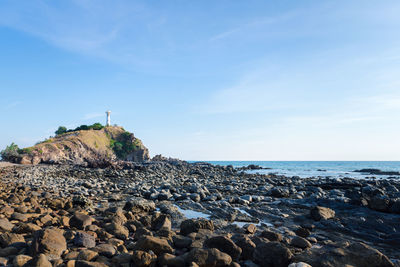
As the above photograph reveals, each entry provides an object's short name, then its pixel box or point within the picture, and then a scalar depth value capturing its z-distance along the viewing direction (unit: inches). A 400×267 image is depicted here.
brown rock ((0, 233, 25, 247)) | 120.4
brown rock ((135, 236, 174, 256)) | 117.3
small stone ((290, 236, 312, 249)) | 144.6
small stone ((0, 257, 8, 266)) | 99.6
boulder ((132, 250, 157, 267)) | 102.9
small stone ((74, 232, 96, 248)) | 129.3
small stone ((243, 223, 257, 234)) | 176.1
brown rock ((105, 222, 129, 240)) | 152.5
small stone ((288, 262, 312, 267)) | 102.9
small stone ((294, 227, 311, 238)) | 174.9
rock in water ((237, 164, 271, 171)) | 1537.0
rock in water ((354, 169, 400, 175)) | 1095.0
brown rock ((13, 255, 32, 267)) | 96.1
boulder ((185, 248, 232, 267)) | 103.0
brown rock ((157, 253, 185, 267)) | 103.9
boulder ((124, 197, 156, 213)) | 244.2
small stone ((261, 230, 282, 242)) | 149.3
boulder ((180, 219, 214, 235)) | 160.9
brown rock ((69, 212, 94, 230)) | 165.1
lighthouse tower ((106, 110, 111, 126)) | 2246.2
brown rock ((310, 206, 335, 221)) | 219.8
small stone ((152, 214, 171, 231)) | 171.3
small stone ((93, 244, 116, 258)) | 115.7
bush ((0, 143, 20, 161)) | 1112.8
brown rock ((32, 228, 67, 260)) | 109.3
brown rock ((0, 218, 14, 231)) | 145.3
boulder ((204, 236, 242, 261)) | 118.5
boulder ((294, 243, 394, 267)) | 104.3
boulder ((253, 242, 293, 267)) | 110.7
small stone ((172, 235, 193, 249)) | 134.7
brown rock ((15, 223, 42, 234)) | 142.9
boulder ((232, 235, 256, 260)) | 120.9
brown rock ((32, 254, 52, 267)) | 91.3
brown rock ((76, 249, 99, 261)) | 106.3
